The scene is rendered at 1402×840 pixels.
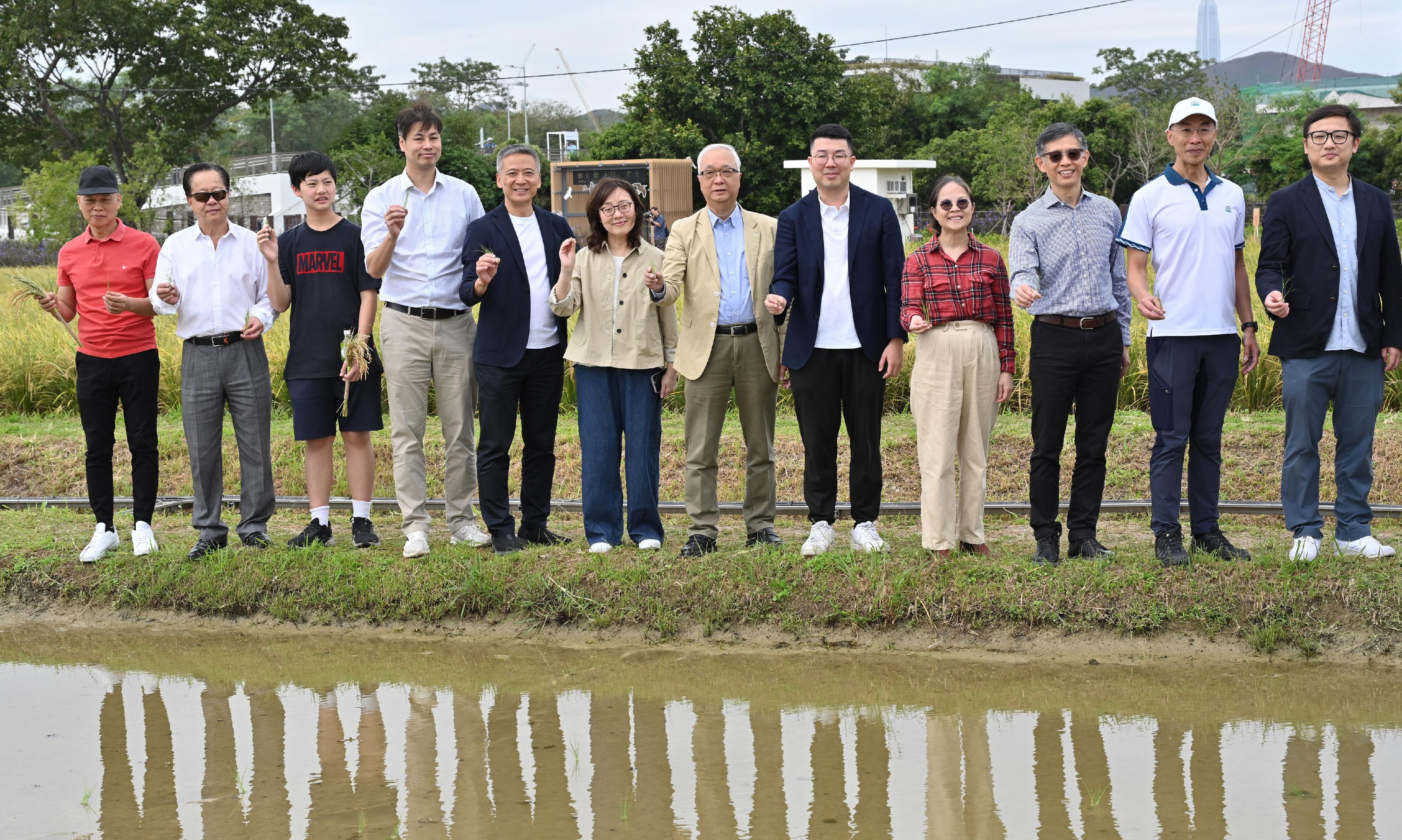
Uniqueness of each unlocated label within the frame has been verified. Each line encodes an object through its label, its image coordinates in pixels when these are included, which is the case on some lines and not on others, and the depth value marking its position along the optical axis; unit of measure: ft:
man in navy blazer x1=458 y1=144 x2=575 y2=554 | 19.25
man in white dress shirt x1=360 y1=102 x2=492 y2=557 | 19.40
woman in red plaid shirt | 17.81
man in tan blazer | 18.78
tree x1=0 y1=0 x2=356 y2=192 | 110.73
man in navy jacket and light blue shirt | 17.43
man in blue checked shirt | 17.60
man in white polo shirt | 17.43
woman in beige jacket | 19.20
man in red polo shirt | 20.25
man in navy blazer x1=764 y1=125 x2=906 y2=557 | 18.33
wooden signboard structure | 107.24
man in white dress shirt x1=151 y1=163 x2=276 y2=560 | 20.06
